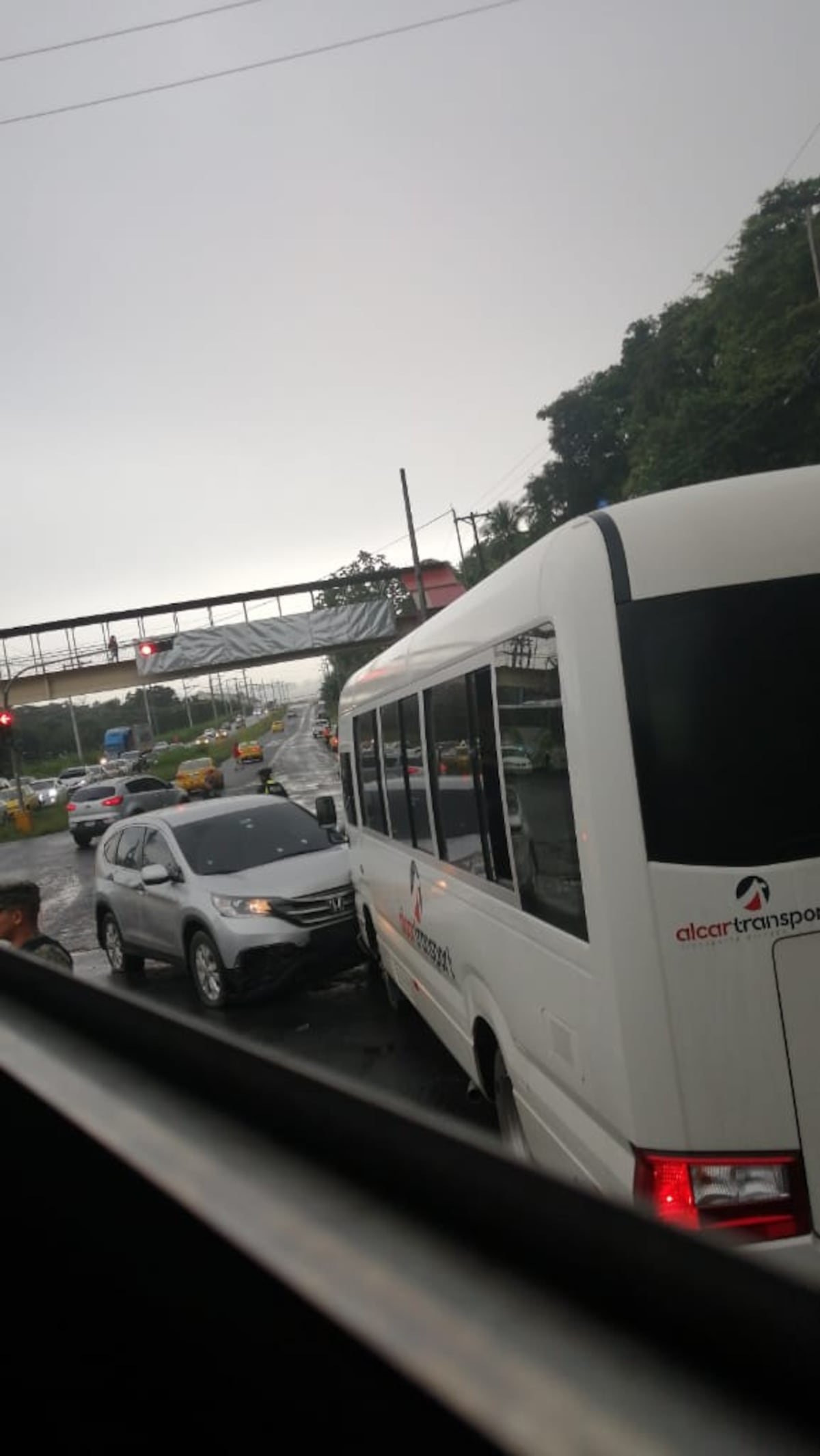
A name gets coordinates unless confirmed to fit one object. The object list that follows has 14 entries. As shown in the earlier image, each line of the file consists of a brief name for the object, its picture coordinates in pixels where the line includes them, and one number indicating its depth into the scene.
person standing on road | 5.11
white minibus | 2.98
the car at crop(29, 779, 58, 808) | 54.94
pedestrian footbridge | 40.62
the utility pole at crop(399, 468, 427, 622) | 34.53
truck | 66.06
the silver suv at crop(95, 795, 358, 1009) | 9.05
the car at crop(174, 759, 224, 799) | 40.03
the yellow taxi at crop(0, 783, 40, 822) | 47.66
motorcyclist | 17.80
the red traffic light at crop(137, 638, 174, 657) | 37.09
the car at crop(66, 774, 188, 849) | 31.80
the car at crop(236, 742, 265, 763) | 59.72
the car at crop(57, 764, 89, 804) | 55.85
